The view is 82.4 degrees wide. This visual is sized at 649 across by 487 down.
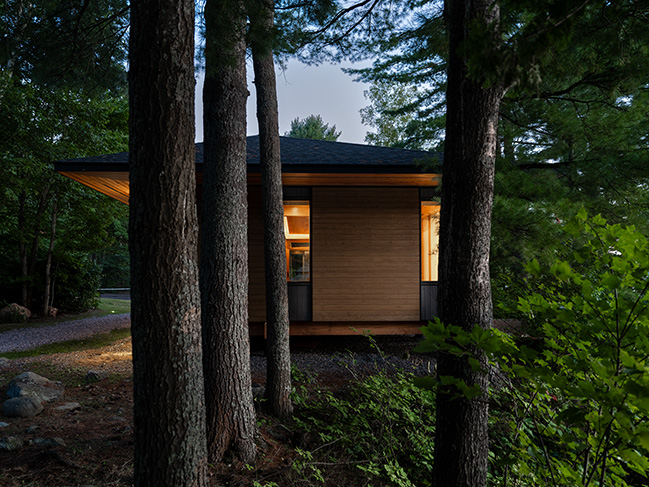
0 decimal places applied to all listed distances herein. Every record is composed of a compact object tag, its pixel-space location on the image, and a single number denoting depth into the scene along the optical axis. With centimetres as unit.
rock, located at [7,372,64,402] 345
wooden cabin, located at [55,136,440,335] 685
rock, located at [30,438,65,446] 259
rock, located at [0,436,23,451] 249
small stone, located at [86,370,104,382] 432
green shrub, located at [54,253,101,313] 1143
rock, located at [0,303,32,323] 969
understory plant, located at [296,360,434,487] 267
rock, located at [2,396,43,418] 315
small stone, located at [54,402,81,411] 334
